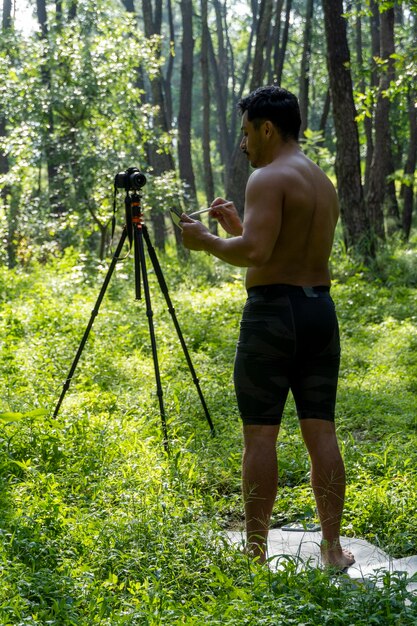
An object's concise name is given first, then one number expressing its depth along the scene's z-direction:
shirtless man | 3.76
